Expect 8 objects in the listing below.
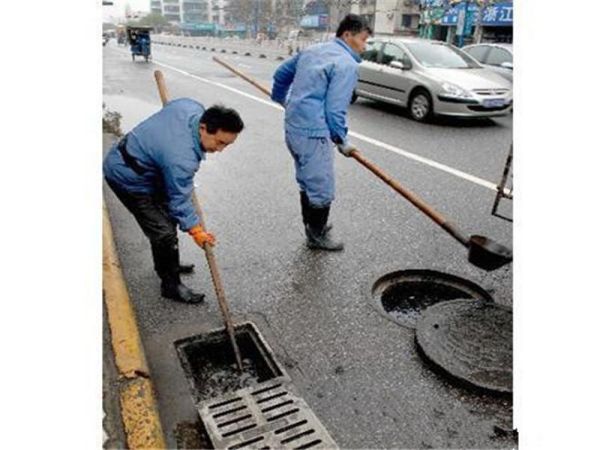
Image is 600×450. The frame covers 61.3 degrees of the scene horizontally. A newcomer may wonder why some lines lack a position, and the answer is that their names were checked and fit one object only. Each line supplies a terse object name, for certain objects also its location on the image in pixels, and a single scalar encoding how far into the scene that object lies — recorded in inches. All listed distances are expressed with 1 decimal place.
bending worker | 108.0
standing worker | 142.1
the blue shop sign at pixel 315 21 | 2270.7
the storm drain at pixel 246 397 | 86.2
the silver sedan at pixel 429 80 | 343.9
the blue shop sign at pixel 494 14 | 1129.4
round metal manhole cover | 105.0
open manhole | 137.7
